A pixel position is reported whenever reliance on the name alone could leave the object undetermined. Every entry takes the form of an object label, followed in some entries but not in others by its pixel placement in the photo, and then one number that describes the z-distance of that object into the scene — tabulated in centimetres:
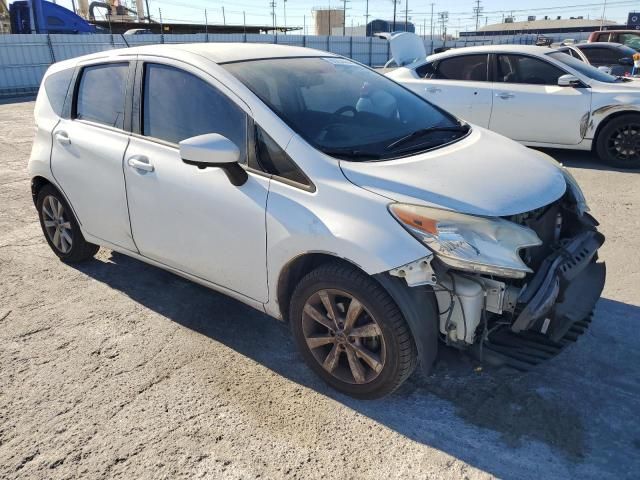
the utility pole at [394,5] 6272
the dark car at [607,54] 1222
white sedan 714
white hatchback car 252
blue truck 2381
